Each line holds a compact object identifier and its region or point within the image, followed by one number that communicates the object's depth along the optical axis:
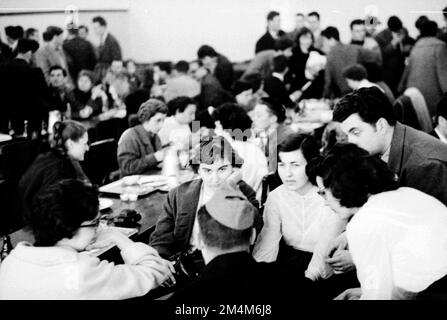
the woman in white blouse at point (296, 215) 2.46
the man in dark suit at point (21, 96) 5.04
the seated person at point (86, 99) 6.10
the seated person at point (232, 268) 1.54
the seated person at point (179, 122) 4.12
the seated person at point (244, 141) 3.42
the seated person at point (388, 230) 1.71
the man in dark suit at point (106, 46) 7.52
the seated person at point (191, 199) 2.52
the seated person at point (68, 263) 1.64
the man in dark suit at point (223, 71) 6.91
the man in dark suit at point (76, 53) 7.20
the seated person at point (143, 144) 3.96
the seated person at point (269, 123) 3.94
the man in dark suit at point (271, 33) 7.28
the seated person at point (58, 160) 2.95
